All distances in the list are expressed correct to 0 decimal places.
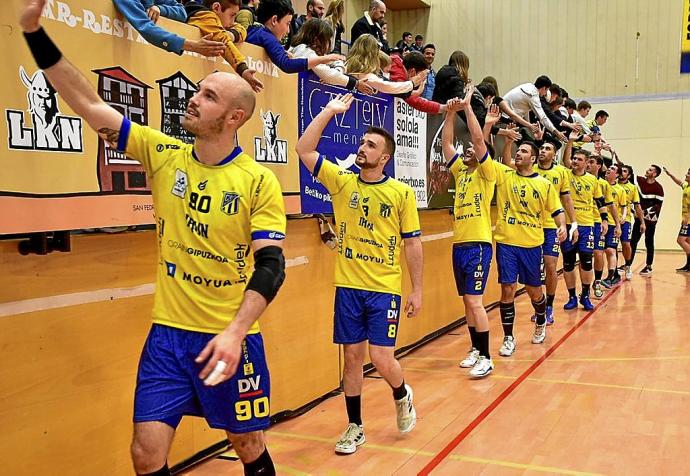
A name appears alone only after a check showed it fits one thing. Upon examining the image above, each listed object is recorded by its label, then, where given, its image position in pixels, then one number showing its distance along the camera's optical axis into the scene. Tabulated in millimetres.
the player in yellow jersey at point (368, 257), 4543
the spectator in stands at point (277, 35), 4922
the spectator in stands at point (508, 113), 9031
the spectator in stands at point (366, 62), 6066
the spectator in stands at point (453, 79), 7855
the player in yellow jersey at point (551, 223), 8547
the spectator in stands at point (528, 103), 10391
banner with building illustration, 3041
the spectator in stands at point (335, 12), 7530
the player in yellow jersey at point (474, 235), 6531
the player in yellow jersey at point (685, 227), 14672
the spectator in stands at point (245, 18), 5352
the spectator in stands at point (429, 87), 9719
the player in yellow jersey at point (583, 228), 10258
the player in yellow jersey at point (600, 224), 11195
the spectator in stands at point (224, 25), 4297
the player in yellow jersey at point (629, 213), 13445
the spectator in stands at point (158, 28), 3586
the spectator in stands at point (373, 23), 8812
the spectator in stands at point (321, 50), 5434
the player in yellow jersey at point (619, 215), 12523
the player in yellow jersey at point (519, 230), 7414
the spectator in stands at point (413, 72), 7219
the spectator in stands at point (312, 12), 7854
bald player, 2730
